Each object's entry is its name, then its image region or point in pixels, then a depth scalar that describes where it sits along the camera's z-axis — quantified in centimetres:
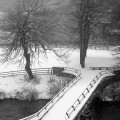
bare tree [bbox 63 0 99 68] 3588
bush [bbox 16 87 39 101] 3459
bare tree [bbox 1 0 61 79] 3484
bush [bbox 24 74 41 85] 3726
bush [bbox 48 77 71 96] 3481
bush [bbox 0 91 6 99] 3503
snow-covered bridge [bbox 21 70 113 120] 2432
